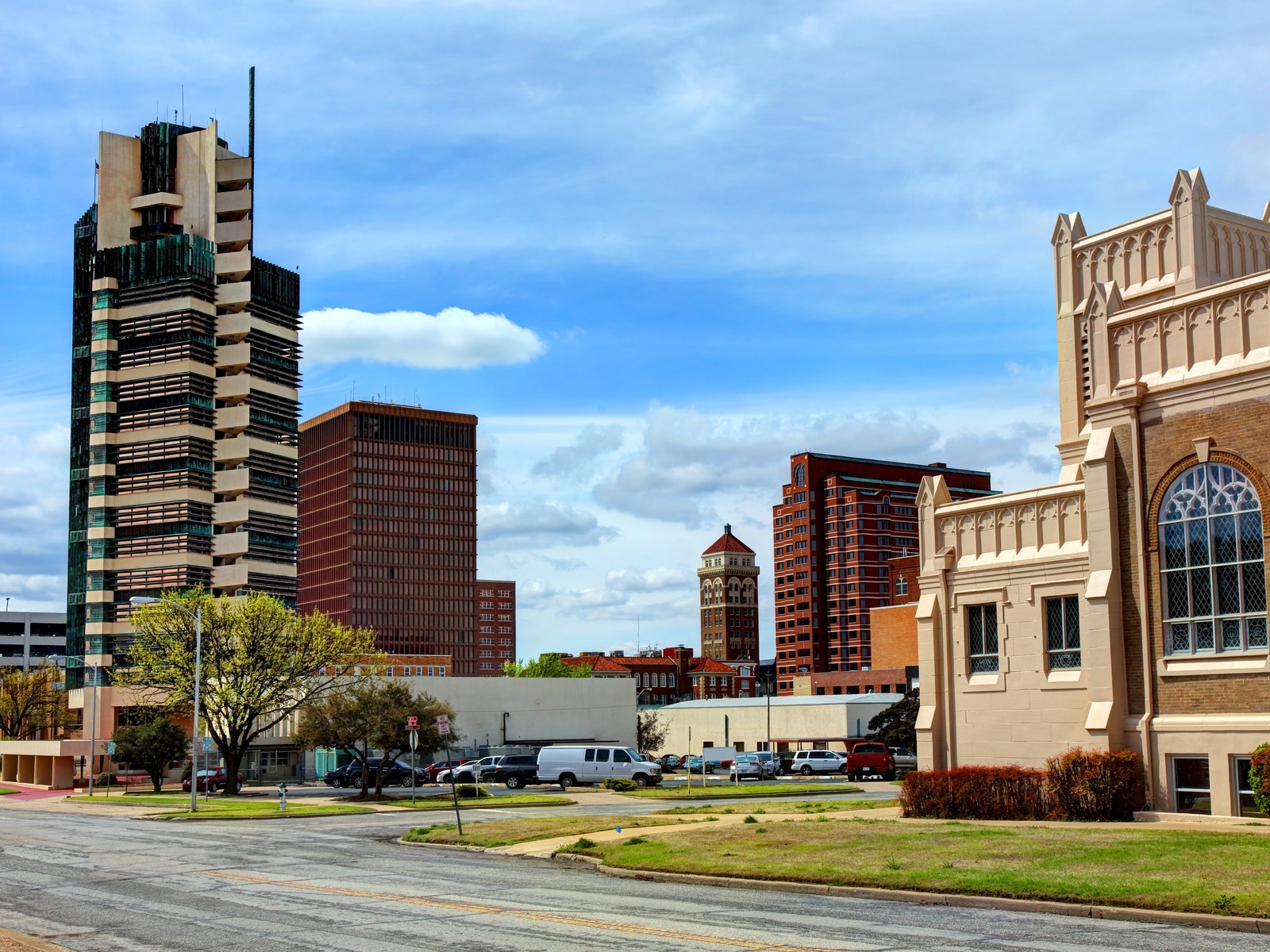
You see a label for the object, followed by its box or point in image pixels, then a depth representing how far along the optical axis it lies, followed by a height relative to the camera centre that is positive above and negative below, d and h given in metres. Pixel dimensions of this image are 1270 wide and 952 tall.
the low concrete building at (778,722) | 109.75 -7.54
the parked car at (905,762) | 70.71 -6.73
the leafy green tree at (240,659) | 64.56 -0.84
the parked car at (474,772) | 64.50 -6.42
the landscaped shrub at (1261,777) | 26.11 -2.86
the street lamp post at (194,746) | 47.78 -3.77
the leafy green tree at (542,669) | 186.75 -4.23
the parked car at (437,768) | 71.81 -6.97
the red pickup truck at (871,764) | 69.38 -6.68
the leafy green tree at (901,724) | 80.06 -5.47
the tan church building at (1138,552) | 27.84 +1.86
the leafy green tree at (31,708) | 109.19 -5.16
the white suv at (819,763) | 77.06 -7.31
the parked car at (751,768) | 72.25 -7.08
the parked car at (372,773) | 65.81 -6.84
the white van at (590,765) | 59.41 -5.63
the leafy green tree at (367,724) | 56.81 -3.56
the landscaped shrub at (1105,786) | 28.77 -3.30
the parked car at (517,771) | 62.22 -6.13
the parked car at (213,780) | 67.38 -7.06
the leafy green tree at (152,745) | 67.06 -5.08
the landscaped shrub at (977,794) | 30.19 -3.69
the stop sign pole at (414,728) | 34.47 -2.29
